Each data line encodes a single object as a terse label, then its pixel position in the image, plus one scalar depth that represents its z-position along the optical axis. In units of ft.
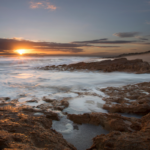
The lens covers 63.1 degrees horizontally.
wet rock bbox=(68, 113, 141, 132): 6.53
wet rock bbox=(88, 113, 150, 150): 4.42
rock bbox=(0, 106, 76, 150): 4.18
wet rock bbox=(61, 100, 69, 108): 9.88
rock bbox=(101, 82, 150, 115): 8.91
